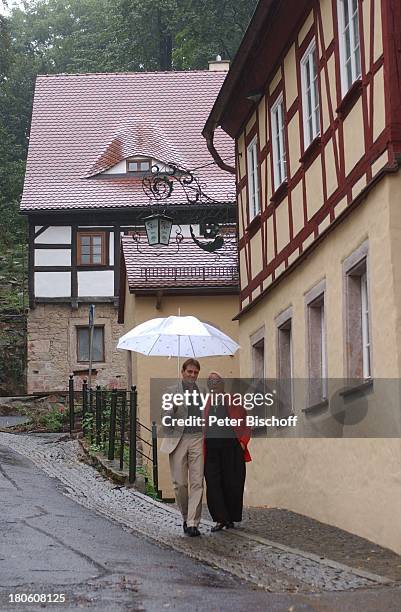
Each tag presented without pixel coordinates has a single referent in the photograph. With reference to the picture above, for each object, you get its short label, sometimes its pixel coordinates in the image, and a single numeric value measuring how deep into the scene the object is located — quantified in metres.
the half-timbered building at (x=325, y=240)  11.38
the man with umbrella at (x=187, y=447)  12.46
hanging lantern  19.91
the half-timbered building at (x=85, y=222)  36.47
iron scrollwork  19.16
